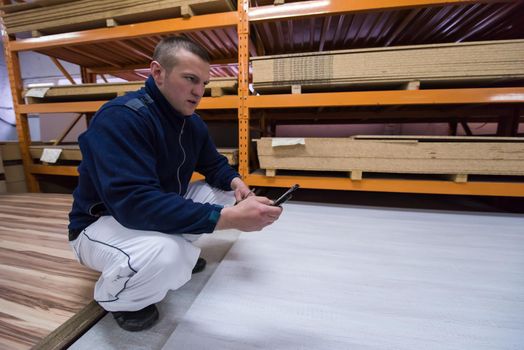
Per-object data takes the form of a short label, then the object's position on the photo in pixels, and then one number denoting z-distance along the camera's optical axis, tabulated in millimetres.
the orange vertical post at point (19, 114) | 2408
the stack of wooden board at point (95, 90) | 2021
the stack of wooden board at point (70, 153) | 2119
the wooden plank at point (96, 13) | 1916
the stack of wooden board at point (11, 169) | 2508
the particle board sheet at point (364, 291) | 738
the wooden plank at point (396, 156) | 1645
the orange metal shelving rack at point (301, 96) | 1657
